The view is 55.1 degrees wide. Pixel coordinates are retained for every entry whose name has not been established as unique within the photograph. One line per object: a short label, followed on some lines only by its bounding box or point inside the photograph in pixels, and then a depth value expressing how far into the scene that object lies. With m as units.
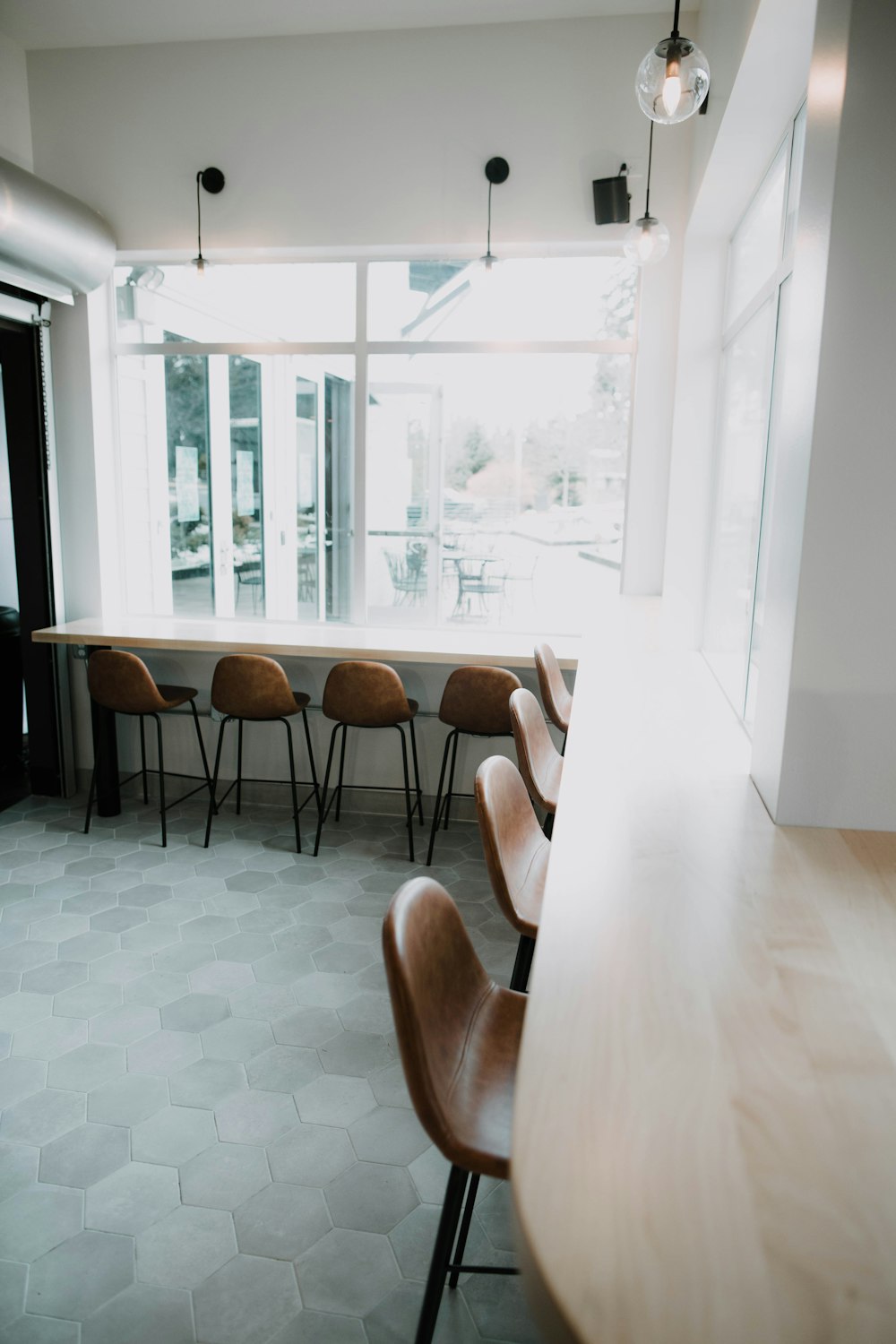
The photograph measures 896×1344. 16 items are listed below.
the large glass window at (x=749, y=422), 2.77
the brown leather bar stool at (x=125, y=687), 3.86
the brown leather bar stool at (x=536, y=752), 2.36
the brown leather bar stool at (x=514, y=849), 1.69
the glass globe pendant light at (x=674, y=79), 1.88
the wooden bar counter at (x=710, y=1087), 0.67
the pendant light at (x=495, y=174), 3.89
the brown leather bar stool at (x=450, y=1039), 1.13
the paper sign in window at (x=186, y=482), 4.68
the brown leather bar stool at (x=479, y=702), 3.63
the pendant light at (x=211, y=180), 4.11
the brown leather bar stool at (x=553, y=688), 3.16
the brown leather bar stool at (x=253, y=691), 3.79
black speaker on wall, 3.76
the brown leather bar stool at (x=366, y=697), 3.73
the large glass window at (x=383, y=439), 4.20
